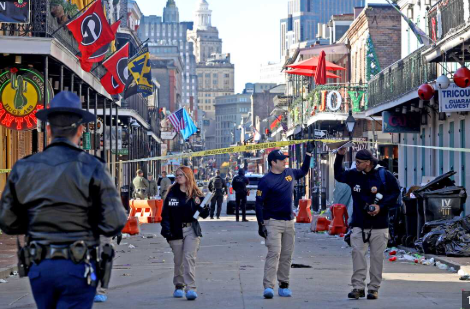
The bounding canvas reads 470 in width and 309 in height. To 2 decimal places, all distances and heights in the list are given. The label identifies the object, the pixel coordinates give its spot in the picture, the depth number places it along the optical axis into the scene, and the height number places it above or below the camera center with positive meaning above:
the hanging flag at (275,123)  75.31 +2.41
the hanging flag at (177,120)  60.12 +2.02
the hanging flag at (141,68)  32.97 +2.90
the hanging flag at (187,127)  60.64 +1.63
